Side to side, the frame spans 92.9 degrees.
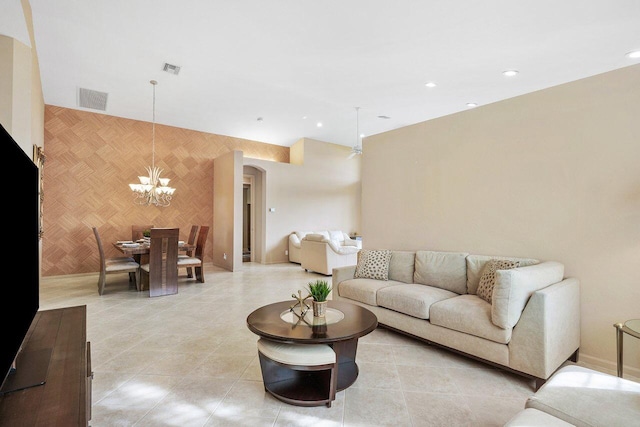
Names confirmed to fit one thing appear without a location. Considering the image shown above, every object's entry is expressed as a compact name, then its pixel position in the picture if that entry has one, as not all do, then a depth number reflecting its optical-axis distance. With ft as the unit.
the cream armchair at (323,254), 20.93
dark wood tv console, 3.05
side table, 6.16
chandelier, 17.97
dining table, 15.47
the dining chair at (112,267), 15.39
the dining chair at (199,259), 17.70
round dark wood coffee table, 6.61
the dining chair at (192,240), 19.90
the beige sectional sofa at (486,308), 7.34
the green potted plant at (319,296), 7.66
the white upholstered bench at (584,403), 4.11
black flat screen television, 3.13
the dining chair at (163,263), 15.38
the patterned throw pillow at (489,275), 9.11
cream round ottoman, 6.43
